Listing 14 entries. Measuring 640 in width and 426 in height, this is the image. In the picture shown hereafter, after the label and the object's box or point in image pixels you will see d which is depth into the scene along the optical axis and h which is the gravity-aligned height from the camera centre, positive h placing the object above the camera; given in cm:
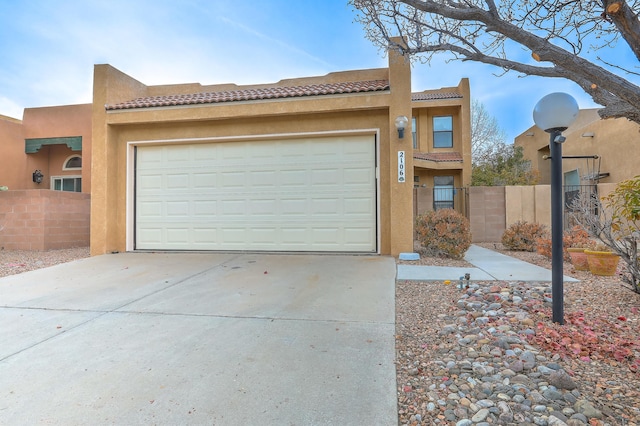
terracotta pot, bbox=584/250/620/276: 539 -74
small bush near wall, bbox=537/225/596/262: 670 -52
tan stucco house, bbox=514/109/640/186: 1093 +233
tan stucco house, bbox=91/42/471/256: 760 +114
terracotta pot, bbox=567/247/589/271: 590 -76
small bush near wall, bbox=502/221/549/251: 878 -51
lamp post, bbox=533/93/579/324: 332 +59
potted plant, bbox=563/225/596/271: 593 -57
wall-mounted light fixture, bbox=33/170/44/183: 1297 +155
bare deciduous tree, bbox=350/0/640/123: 258 +203
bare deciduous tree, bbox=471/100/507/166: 2050 +512
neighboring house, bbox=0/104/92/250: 952 +152
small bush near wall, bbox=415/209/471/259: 714 -37
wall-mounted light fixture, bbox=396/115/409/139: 709 +194
